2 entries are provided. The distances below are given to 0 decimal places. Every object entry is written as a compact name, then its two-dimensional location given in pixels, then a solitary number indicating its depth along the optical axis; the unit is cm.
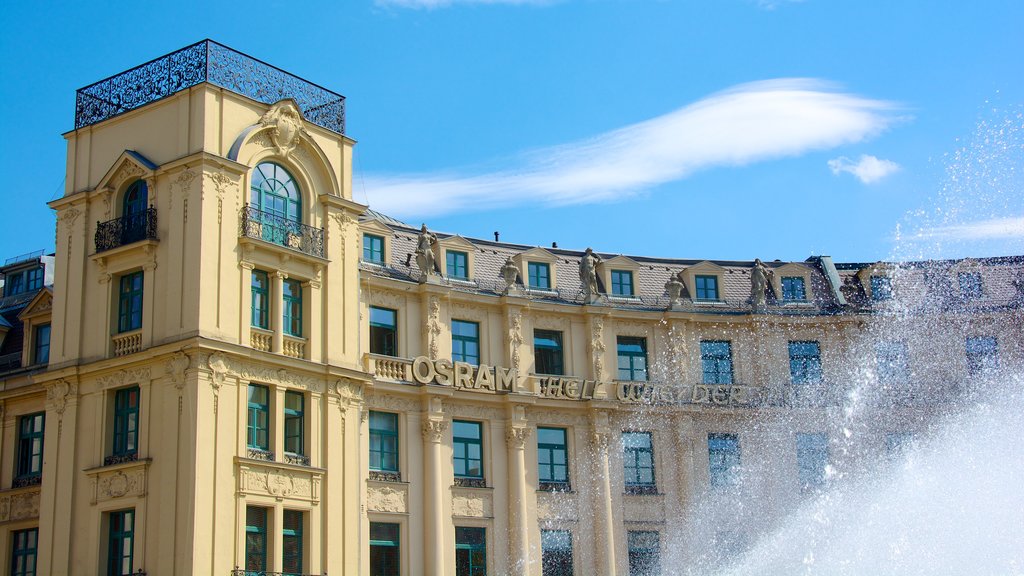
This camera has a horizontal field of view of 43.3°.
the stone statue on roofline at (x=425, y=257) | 4378
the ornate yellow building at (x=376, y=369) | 3475
